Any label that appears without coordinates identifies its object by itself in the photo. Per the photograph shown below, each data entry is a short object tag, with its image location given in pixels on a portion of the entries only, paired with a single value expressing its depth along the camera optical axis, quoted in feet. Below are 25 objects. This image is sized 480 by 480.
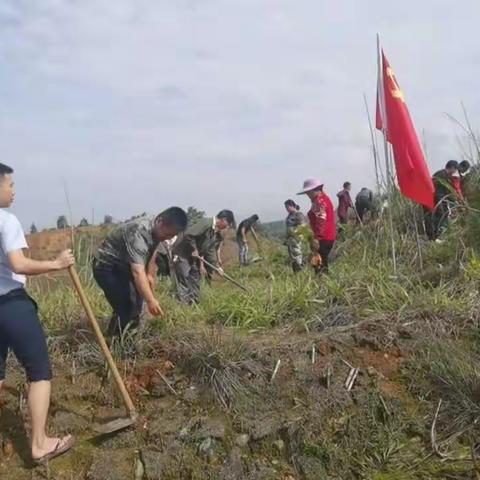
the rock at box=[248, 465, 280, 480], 14.11
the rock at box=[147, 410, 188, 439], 14.87
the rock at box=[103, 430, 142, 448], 14.75
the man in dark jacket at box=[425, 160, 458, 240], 26.37
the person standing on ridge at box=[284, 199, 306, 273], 31.65
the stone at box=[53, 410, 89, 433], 15.26
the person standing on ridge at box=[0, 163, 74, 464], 13.47
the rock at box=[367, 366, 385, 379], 16.12
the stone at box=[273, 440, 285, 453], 14.67
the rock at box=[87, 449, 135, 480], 14.03
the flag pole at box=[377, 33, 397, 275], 22.63
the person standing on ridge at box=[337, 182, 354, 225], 43.50
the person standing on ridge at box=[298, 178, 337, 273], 28.35
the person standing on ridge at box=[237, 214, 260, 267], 50.75
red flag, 21.86
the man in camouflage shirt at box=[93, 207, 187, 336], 17.15
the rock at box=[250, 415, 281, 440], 14.78
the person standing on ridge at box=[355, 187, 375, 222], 34.91
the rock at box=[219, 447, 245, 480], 14.10
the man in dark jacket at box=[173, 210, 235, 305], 24.93
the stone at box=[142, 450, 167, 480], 14.12
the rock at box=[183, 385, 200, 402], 15.69
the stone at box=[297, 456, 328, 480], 14.23
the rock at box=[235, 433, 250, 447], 14.69
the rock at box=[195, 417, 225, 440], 14.74
